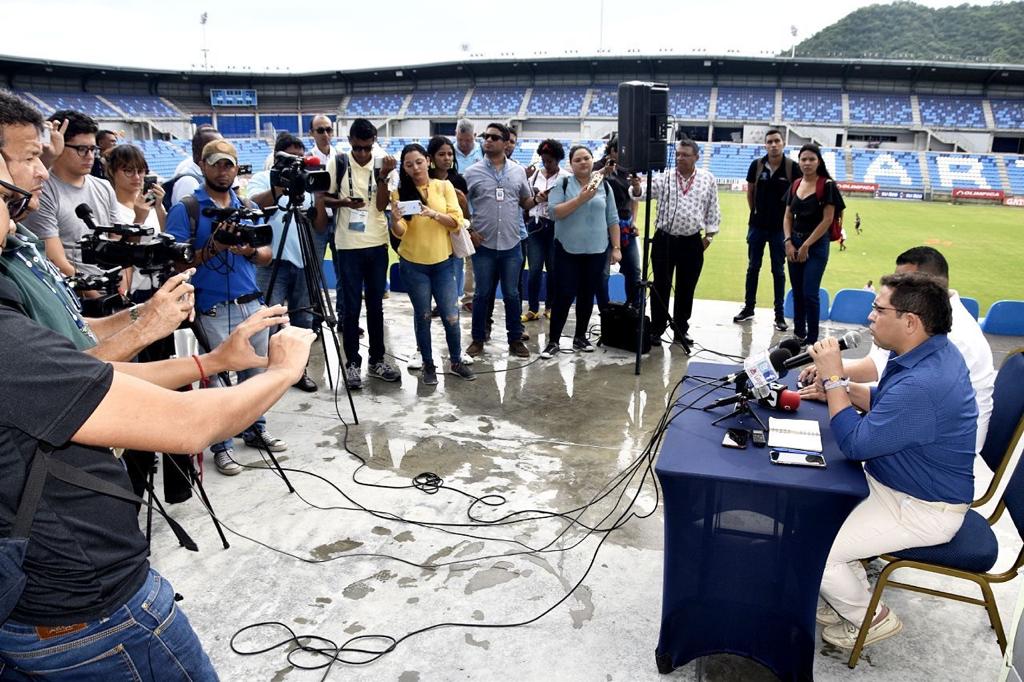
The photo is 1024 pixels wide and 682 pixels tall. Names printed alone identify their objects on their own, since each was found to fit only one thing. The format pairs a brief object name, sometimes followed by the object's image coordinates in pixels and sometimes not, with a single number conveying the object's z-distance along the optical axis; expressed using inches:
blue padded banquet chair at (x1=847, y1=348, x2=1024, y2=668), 101.3
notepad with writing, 103.3
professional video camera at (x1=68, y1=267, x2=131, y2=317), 121.0
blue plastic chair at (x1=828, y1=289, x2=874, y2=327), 293.3
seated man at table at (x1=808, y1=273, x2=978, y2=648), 95.9
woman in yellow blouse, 207.3
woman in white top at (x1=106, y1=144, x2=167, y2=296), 179.6
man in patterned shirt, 252.7
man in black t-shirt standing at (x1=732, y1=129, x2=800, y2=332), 273.9
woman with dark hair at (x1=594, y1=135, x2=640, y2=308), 259.4
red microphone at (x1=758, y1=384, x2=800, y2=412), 119.7
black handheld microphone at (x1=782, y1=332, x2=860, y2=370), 114.0
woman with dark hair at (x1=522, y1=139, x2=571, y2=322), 272.5
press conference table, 93.7
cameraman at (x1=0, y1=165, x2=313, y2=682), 50.6
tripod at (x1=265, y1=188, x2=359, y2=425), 179.9
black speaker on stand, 223.3
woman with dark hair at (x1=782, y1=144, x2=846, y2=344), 249.9
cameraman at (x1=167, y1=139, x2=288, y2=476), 156.6
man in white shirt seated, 115.4
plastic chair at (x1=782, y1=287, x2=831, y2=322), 291.4
